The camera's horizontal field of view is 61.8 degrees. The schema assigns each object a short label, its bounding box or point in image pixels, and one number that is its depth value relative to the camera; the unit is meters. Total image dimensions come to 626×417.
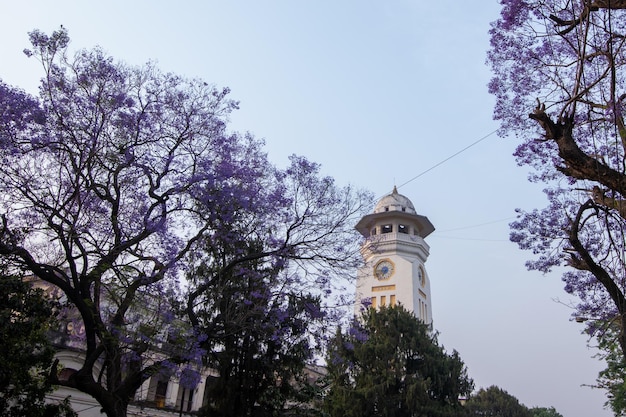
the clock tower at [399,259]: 35.97
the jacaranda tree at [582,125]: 6.39
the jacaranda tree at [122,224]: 8.48
